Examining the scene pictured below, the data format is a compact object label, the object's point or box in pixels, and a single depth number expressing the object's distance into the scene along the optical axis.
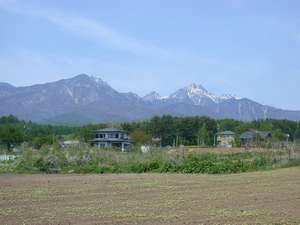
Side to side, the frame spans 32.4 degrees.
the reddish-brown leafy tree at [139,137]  74.33
